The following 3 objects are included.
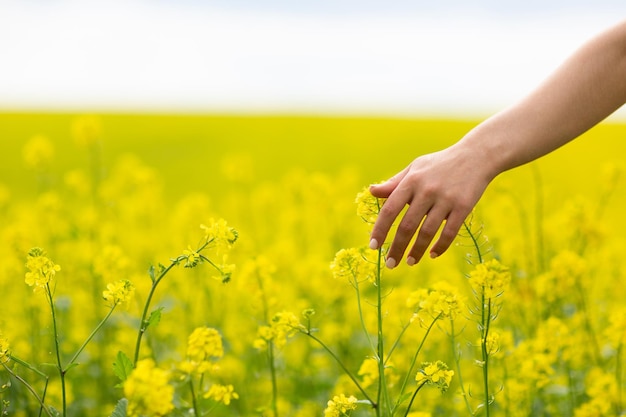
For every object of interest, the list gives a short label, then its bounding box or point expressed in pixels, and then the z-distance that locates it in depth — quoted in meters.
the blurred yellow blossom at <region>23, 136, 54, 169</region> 5.44
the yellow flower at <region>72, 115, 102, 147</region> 5.35
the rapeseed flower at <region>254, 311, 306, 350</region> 2.42
